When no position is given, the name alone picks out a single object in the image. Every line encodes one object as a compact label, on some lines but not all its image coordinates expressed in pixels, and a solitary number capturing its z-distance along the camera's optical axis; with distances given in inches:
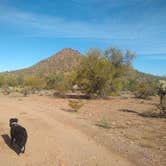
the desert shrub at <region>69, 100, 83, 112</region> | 628.4
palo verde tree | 1085.9
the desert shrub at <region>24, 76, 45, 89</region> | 1329.3
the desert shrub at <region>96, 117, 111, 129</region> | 415.0
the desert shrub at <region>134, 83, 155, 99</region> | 1260.5
